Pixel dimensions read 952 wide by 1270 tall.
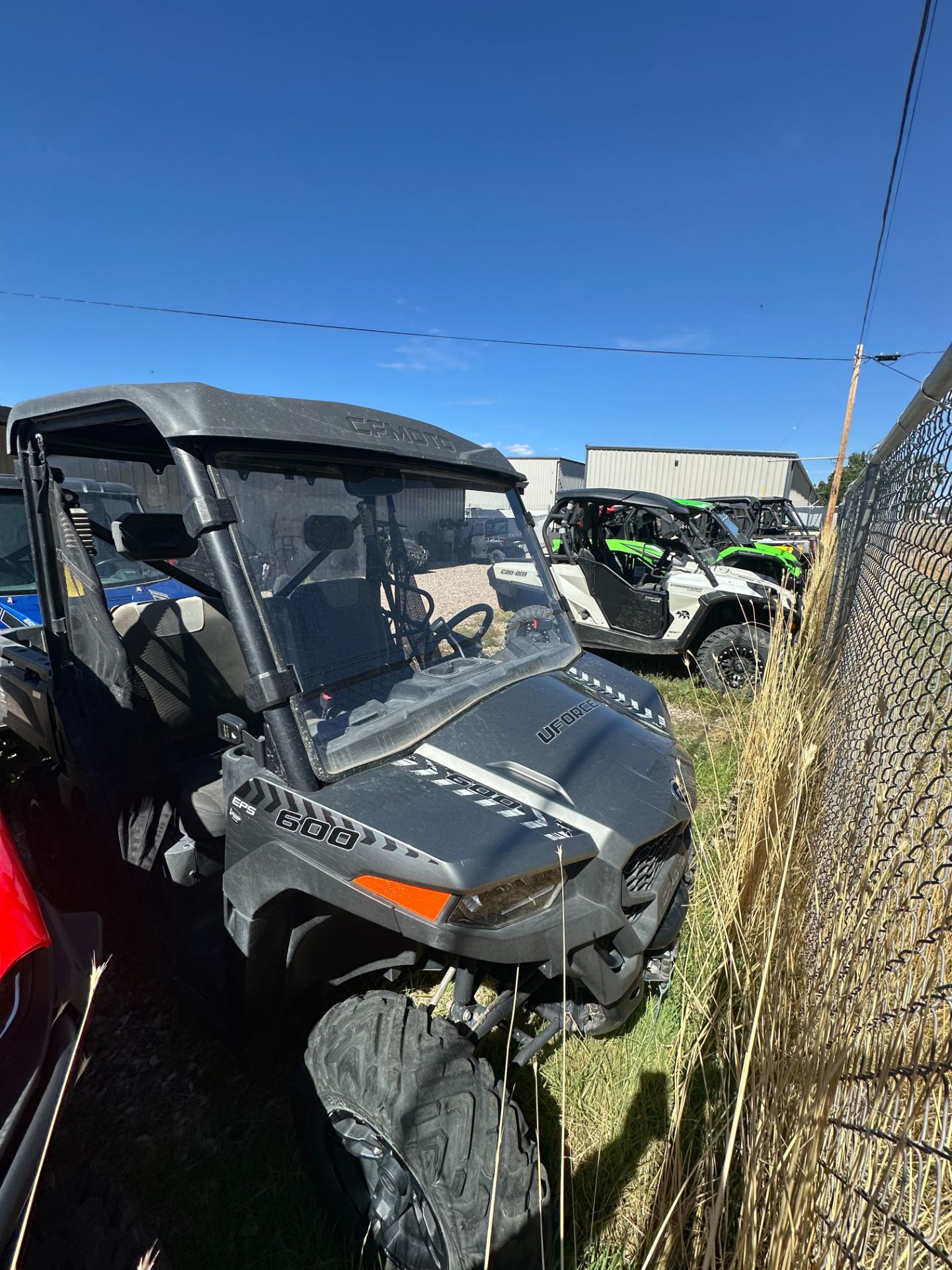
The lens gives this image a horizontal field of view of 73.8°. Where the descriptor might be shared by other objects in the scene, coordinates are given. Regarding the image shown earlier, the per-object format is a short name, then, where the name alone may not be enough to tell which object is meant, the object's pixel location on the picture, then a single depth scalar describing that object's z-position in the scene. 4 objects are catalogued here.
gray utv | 1.43
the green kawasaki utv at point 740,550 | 8.29
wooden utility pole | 13.55
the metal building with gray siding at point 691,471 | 25.80
